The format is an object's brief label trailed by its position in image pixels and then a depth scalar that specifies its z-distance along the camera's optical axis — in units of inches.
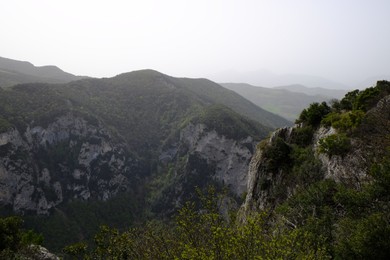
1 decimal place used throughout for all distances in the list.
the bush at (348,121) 1392.2
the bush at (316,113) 1799.5
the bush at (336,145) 1327.5
